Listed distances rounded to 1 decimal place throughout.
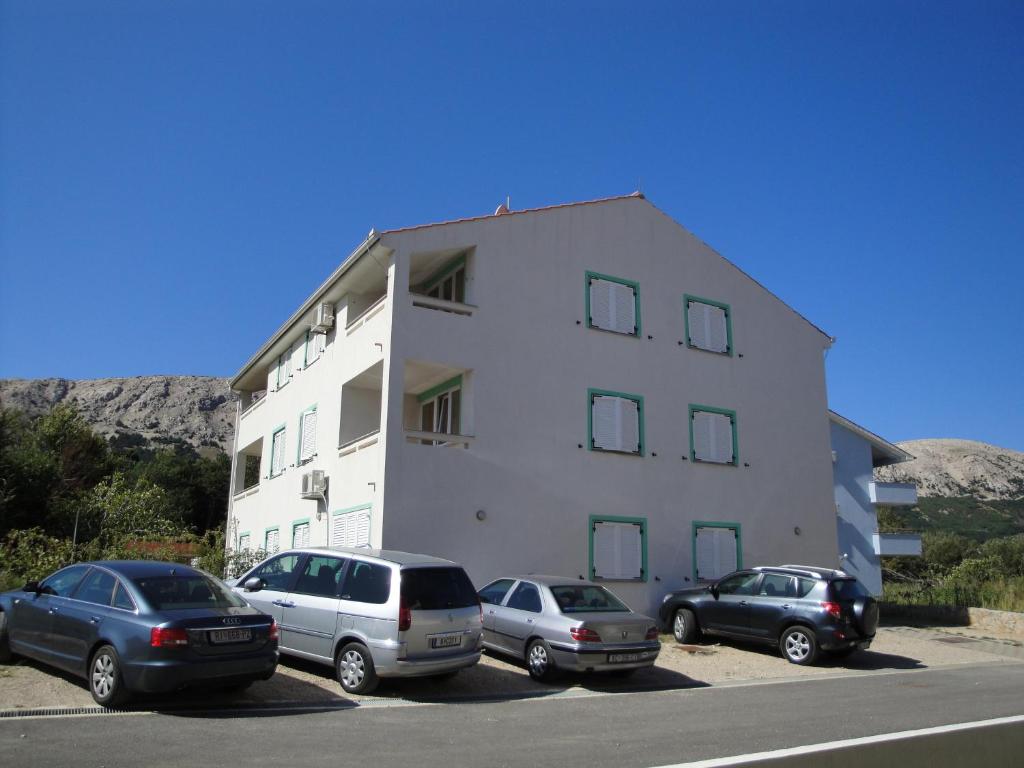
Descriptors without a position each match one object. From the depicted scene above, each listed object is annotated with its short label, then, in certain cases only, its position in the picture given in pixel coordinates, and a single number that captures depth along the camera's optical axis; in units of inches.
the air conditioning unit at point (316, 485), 776.9
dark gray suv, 593.3
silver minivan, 410.6
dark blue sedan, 336.8
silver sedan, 482.9
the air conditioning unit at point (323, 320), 855.1
